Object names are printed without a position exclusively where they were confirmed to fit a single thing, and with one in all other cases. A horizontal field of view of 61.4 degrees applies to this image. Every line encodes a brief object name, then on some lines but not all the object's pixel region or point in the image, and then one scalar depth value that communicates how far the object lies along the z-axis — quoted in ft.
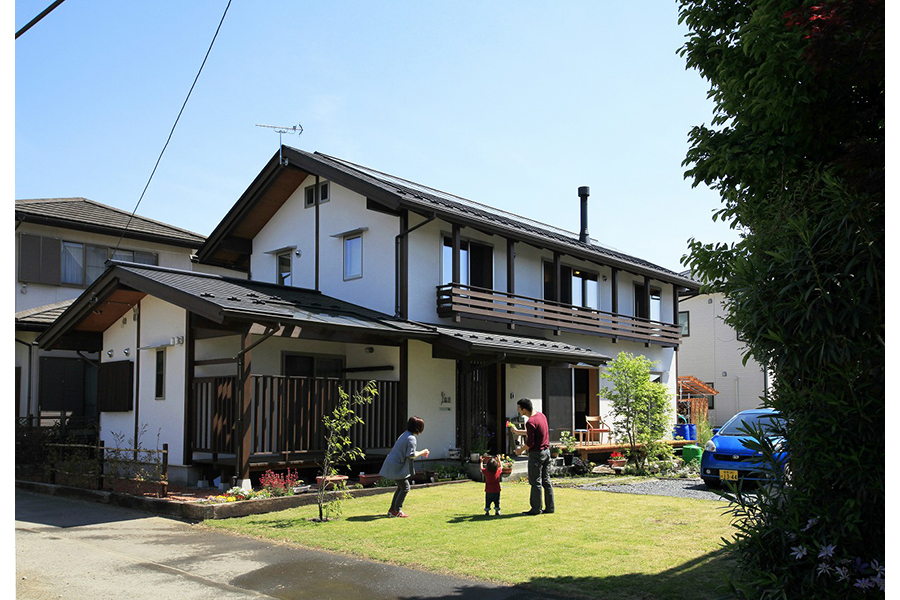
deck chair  72.19
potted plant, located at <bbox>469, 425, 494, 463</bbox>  56.17
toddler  36.91
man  37.27
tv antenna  64.64
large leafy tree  16.01
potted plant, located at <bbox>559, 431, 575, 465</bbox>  62.34
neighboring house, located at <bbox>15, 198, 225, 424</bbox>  67.62
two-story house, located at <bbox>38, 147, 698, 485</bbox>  47.52
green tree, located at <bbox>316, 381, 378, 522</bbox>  37.65
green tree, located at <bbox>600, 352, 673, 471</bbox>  62.08
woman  37.65
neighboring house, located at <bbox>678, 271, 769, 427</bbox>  118.83
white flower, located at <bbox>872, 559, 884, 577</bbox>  15.39
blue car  46.11
